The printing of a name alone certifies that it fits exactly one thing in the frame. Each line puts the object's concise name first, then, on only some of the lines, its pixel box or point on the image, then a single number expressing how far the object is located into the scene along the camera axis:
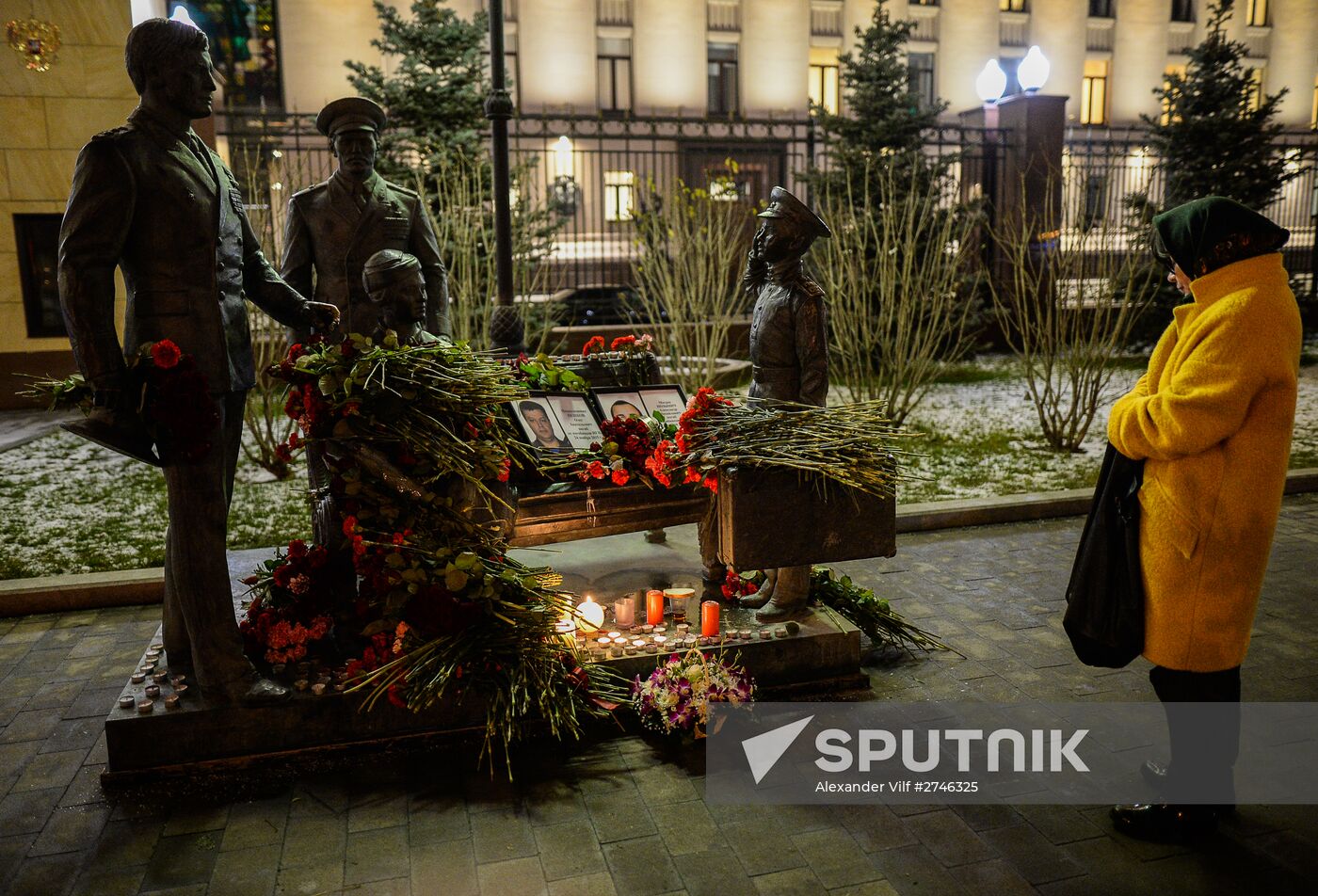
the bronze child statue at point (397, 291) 4.34
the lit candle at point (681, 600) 4.88
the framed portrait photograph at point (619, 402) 5.19
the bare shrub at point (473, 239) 10.08
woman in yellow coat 3.03
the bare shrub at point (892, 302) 9.74
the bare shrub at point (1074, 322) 9.41
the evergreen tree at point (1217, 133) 15.98
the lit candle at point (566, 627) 4.36
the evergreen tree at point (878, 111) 15.53
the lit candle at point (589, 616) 4.59
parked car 16.91
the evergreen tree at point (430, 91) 13.34
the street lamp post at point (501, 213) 6.13
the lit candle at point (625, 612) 4.70
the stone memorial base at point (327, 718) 3.83
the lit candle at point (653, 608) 4.72
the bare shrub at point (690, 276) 10.64
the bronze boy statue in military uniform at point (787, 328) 4.68
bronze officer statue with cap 4.82
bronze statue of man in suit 3.50
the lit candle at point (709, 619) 4.53
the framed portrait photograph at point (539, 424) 4.83
